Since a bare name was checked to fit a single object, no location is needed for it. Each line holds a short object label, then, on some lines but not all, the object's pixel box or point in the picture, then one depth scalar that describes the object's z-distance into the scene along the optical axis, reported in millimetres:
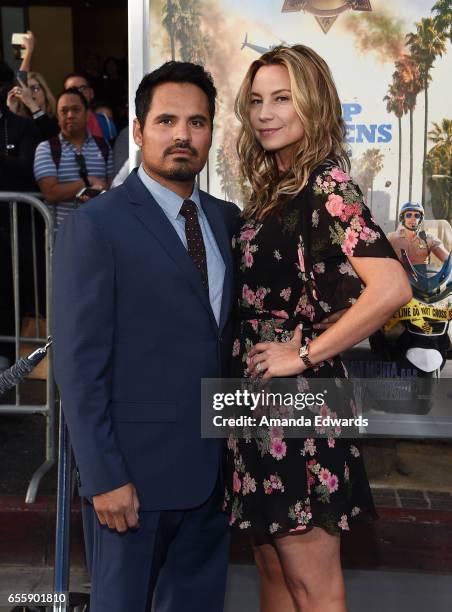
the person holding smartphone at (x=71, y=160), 6164
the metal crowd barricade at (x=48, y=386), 4691
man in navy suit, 2475
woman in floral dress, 2545
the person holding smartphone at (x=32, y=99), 7441
